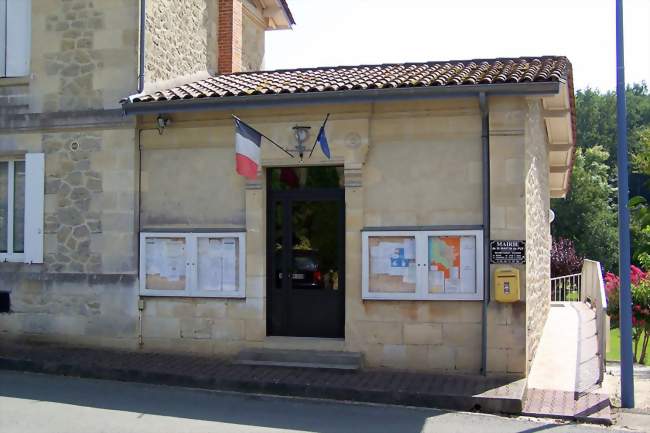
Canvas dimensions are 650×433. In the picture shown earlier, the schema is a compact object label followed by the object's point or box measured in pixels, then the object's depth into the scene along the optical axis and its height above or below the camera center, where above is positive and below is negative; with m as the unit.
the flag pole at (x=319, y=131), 9.45 +1.38
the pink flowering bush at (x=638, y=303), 13.45 -1.33
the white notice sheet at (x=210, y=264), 10.02 -0.45
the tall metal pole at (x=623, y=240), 8.02 -0.06
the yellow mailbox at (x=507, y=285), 8.83 -0.63
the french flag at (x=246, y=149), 9.08 +1.10
